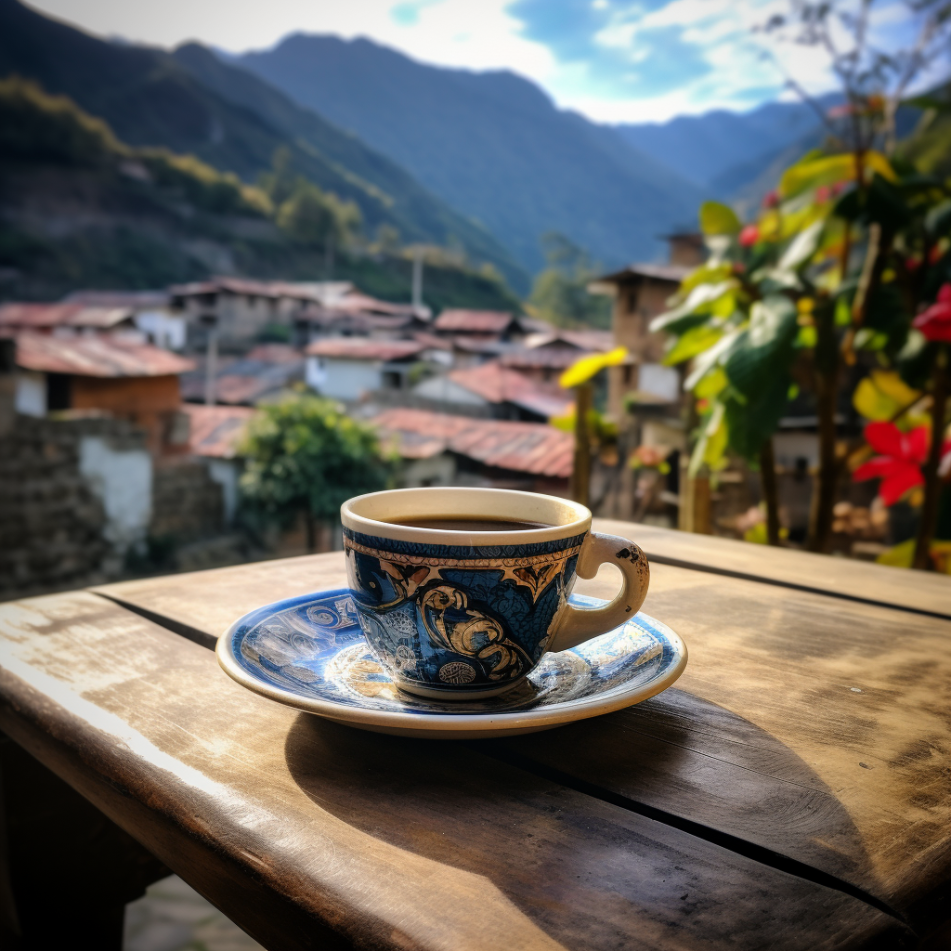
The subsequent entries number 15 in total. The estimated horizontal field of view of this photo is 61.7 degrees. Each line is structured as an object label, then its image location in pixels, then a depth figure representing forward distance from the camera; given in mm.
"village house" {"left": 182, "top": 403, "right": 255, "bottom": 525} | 9250
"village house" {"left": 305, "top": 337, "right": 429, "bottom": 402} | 12266
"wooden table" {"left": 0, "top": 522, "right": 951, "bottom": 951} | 281
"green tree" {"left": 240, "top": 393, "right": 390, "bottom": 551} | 8742
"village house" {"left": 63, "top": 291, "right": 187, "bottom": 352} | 17266
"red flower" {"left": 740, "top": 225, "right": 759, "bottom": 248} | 2041
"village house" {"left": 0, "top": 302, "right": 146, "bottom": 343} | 13312
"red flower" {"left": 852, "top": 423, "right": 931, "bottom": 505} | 1519
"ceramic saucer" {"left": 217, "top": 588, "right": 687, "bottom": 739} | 365
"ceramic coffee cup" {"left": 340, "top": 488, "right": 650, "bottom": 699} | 407
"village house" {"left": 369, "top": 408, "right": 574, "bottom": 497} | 6414
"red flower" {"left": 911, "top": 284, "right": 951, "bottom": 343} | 1405
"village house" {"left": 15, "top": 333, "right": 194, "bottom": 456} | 7402
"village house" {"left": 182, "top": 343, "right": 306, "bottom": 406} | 13472
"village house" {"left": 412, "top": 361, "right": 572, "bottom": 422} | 10264
